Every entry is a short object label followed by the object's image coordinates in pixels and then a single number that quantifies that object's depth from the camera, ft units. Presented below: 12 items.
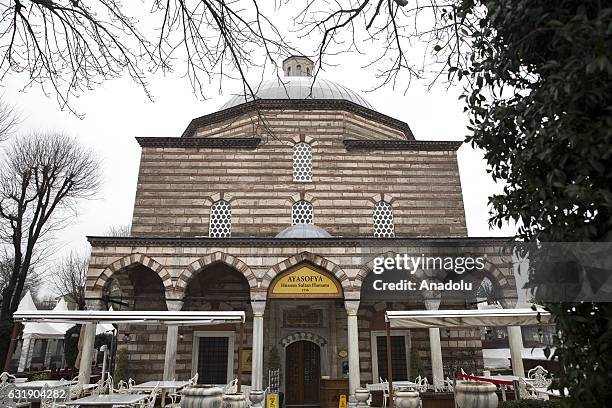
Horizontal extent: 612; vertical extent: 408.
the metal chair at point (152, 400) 30.07
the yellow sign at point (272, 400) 32.99
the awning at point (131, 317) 29.94
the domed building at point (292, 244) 40.91
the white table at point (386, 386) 36.47
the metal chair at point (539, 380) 33.55
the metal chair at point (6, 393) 26.61
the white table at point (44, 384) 28.84
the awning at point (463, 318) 29.40
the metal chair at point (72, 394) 28.26
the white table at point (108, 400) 24.29
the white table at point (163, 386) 33.07
